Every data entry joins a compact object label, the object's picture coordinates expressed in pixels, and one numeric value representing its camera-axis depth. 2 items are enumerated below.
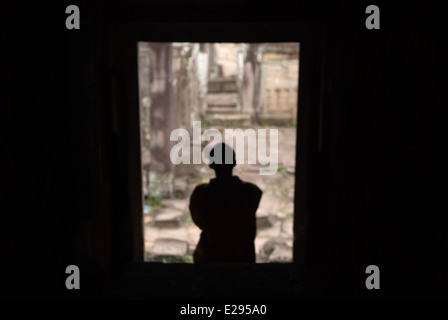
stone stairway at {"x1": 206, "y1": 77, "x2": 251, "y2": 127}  18.02
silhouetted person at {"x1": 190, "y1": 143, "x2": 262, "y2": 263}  3.49
